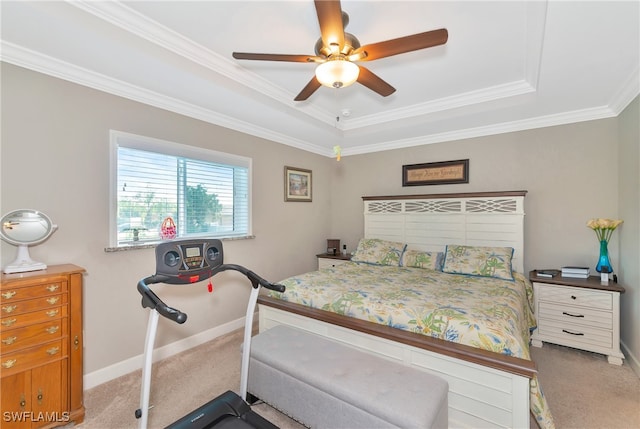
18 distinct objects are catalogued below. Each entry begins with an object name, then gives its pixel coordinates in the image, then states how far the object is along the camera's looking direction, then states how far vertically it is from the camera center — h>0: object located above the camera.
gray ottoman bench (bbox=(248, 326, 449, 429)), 1.47 -0.98
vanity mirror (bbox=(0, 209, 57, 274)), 1.86 -0.12
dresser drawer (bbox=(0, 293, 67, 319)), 1.68 -0.56
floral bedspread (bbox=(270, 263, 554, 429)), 1.77 -0.68
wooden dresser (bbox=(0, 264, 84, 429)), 1.69 -0.84
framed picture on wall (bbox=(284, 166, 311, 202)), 4.18 +0.48
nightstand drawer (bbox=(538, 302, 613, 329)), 2.69 -0.97
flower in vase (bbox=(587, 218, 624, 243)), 2.82 -0.10
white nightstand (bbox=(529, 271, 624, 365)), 2.66 -0.96
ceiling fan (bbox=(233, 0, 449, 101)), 1.54 +0.98
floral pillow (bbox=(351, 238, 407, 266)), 3.76 -0.50
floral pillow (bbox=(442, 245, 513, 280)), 3.05 -0.51
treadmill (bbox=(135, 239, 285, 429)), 1.47 -0.48
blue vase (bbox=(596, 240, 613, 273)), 2.82 -0.45
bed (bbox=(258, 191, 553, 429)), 1.69 -0.68
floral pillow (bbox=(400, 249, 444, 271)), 3.52 -0.55
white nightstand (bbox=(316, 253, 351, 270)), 4.30 -0.67
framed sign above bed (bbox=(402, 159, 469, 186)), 3.86 +0.61
